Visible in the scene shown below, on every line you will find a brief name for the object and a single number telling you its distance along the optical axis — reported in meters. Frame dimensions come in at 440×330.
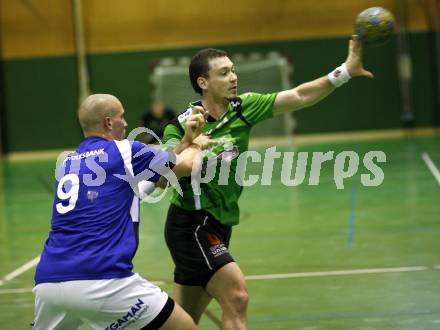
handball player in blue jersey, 9.23
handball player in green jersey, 11.16
